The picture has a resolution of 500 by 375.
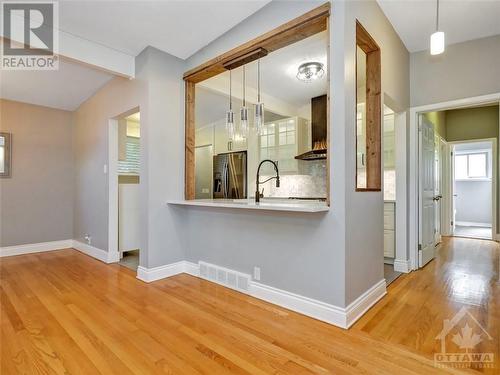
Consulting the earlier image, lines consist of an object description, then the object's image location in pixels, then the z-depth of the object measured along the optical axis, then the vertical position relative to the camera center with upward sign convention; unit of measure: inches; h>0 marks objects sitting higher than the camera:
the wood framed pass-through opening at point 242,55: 87.8 +53.0
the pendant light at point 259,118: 103.0 +26.7
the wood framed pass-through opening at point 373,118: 106.7 +27.5
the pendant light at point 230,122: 110.6 +26.9
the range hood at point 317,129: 176.2 +40.0
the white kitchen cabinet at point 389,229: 145.9 -22.3
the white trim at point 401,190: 136.3 -1.0
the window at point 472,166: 315.3 +26.3
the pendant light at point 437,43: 90.2 +48.4
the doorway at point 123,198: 156.3 -5.8
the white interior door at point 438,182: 200.8 +4.8
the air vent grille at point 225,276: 108.0 -37.3
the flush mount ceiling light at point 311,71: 137.8 +60.9
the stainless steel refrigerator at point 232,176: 207.3 +9.3
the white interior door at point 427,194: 141.0 -3.1
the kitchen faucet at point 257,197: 109.1 -3.5
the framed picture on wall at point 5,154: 171.9 +21.8
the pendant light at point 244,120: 108.4 +27.1
